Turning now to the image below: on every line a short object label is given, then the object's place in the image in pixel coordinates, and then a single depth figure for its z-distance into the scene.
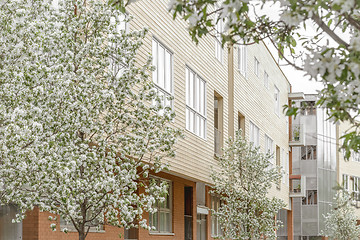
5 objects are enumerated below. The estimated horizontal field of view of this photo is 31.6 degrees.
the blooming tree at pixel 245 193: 22.28
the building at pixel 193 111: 18.31
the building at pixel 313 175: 51.31
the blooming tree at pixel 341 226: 41.69
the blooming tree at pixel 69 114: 8.95
